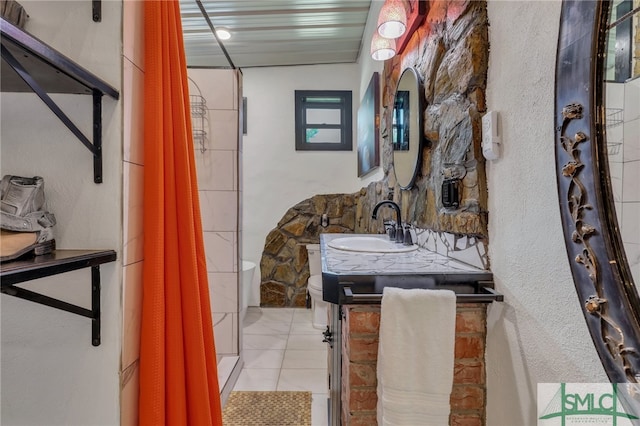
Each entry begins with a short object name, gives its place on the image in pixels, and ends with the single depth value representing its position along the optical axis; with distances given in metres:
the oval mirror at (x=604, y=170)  0.53
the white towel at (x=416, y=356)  0.88
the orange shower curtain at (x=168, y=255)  0.85
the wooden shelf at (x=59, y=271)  0.54
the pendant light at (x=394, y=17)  1.64
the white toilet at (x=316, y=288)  2.77
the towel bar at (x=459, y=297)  0.91
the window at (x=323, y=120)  3.74
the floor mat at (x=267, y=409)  1.69
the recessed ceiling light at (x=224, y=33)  2.99
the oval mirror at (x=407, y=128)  1.62
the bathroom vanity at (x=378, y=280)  0.95
